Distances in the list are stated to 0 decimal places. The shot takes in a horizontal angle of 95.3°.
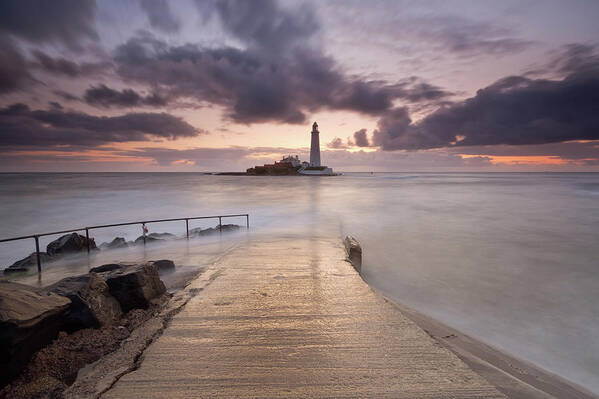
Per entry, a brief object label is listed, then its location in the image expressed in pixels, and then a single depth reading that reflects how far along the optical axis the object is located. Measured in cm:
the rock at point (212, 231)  1059
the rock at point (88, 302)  283
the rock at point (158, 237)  937
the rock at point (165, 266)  567
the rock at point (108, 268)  411
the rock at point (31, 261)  687
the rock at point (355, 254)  583
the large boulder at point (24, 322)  213
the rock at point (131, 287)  343
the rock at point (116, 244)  865
